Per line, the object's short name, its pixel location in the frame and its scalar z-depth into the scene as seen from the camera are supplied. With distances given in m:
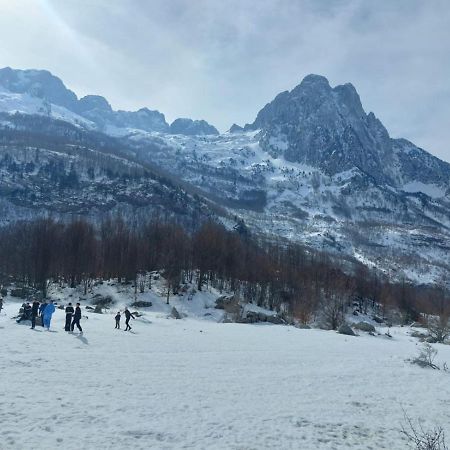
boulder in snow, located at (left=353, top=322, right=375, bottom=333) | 65.81
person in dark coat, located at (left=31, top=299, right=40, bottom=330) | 31.65
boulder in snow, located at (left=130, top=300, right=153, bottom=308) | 68.85
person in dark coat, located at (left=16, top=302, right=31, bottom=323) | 35.28
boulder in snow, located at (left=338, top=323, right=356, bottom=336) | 57.22
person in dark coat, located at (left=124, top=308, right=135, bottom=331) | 37.67
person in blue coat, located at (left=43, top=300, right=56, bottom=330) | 32.62
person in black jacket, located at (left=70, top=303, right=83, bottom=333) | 32.03
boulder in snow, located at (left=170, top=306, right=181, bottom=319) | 58.34
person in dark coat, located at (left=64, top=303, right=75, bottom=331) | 32.12
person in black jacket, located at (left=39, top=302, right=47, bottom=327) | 33.39
